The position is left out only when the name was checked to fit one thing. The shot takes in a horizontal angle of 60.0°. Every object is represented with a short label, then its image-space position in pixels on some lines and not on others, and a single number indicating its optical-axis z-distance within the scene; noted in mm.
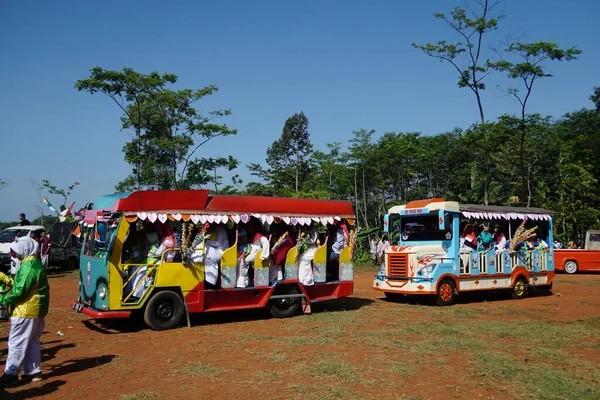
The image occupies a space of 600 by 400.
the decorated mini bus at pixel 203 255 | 9391
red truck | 24031
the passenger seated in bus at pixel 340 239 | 12117
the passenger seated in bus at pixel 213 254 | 10266
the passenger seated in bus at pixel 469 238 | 13969
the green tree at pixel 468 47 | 25000
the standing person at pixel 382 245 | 23284
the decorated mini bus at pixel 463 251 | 13180
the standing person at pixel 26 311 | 6191
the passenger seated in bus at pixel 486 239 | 14469
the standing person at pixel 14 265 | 9791
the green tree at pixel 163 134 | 24844
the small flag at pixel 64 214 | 9883
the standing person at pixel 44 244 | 11692
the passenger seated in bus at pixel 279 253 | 11109
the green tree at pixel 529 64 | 23000
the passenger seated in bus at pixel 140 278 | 9438
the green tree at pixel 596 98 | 45594
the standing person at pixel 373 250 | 26950
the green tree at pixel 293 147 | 40656
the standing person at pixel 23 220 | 14658
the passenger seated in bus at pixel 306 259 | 11453
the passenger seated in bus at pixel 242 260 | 10648
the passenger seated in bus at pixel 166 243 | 9828
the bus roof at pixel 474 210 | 13289
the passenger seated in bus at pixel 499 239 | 14672
